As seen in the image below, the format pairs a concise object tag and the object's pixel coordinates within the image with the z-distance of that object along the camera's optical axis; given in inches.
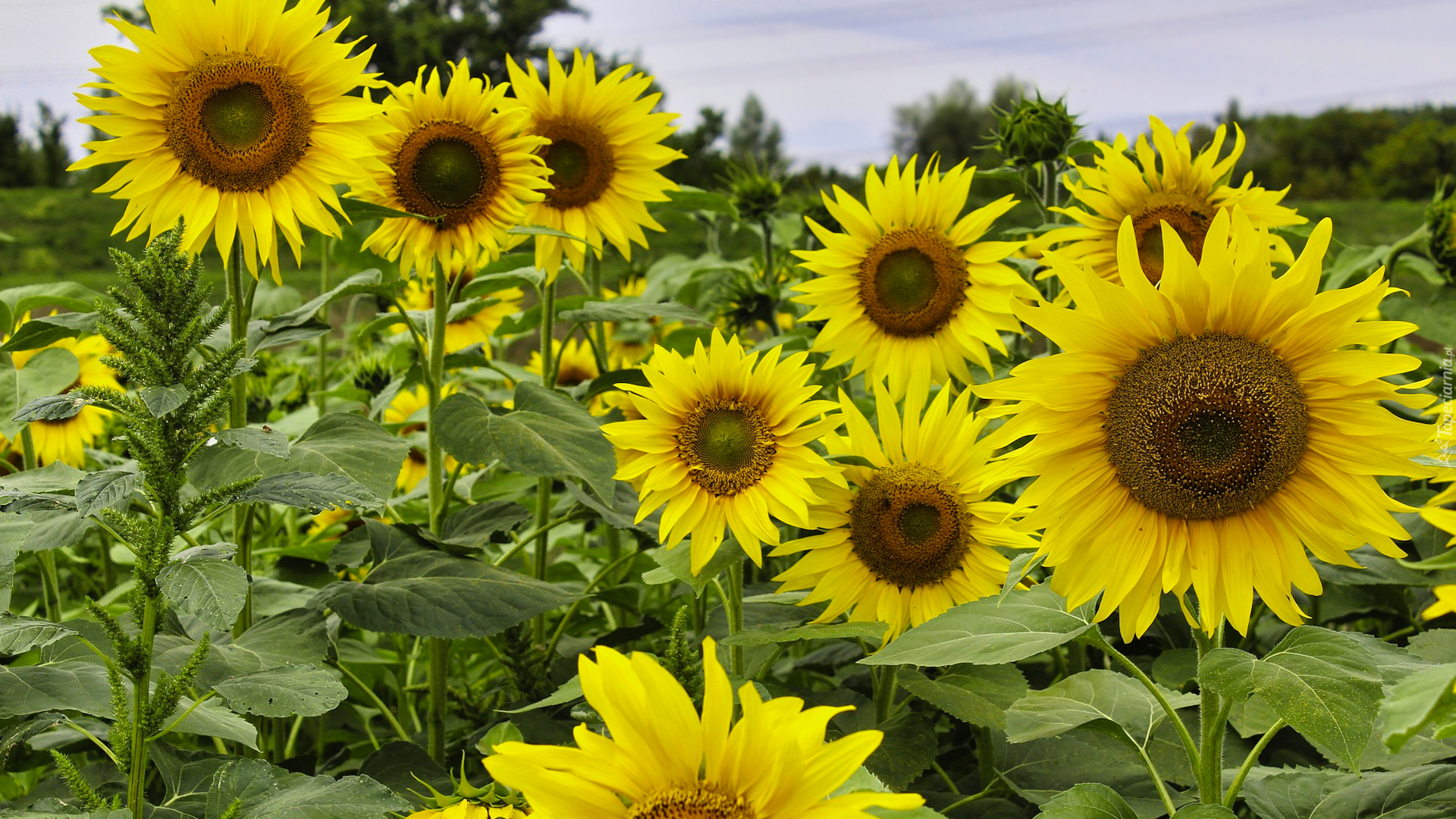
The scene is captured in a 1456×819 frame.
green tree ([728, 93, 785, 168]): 1788.9
